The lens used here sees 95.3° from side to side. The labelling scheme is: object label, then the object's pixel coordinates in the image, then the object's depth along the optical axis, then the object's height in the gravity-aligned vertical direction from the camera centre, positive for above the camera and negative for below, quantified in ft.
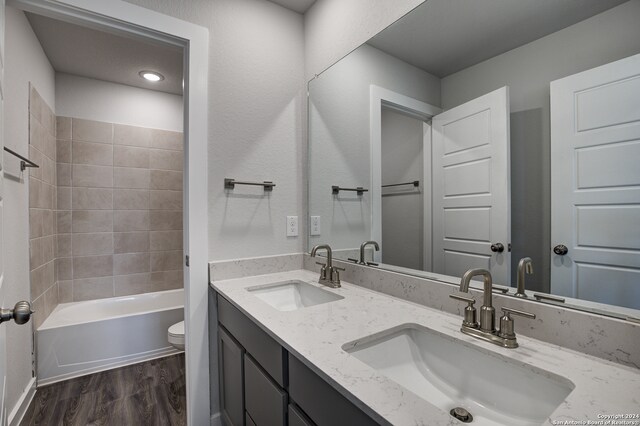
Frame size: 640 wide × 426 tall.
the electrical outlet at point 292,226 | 5.82 -0.25
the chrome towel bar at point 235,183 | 5.10 +0.54
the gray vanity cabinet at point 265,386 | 2.23 -1.72
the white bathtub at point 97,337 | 6.88 -3.16
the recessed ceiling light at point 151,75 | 8.61 +4.18
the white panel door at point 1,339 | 2.66 -1.18
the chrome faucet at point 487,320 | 2.51 -0.97
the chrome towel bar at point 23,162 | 5.52 +1.08
